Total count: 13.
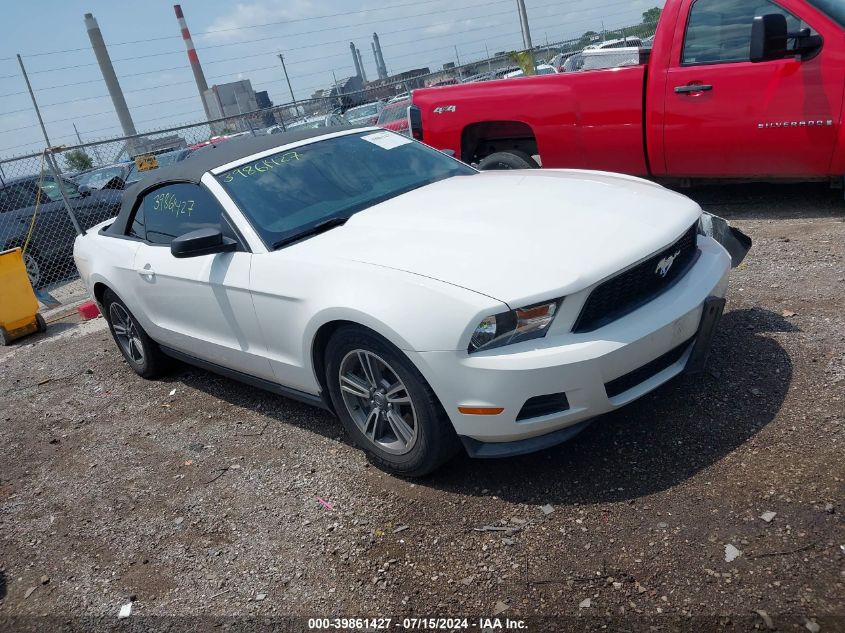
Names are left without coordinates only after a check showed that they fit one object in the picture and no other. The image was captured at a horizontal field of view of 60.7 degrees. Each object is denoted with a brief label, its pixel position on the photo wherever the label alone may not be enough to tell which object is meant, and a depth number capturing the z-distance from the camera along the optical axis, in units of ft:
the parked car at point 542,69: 64.95
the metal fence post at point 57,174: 32.24
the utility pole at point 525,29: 54.49
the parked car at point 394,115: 54.19
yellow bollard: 24.66
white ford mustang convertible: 9.43
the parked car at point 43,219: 34.12
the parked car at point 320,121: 60.13
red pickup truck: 18.11
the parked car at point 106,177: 40.52
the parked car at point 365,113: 65.68
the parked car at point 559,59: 53.96
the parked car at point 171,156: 51.57
